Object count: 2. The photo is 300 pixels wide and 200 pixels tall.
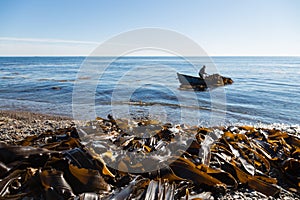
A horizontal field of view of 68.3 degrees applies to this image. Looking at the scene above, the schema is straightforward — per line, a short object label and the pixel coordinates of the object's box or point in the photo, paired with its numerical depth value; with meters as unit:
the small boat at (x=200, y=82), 13.59
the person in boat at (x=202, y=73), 13.99
